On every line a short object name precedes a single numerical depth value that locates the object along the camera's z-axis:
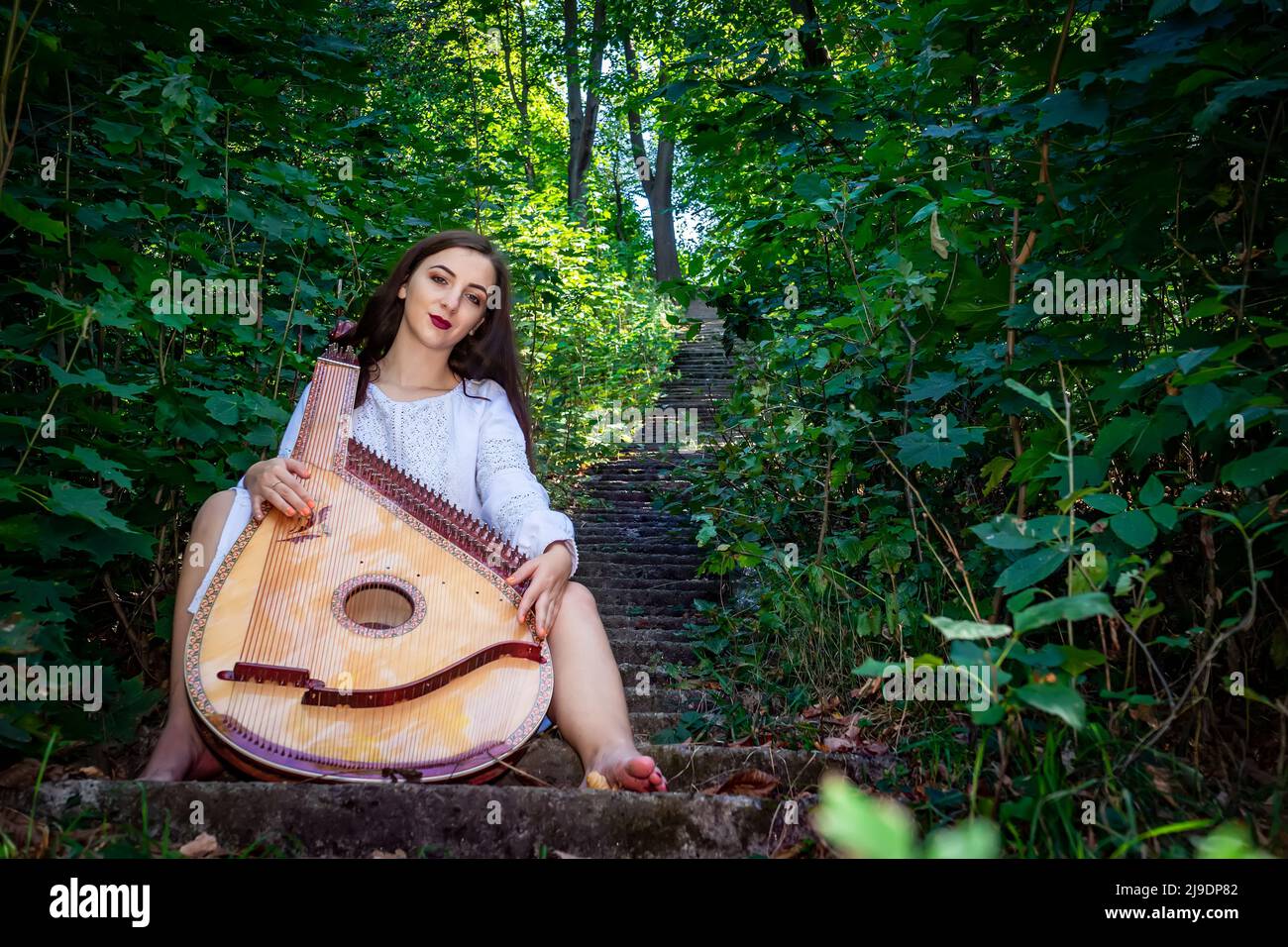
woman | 1.96
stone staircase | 1.43
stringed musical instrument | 1.63
